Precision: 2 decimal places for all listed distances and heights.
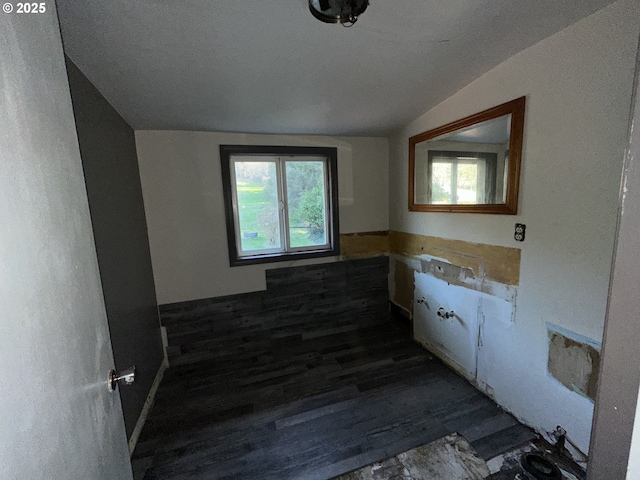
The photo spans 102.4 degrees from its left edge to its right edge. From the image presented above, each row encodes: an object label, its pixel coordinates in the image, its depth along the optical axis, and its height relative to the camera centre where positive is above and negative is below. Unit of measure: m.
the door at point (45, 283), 0.41 -0.14
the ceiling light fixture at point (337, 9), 1.06 +0.81
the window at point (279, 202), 2.54 +0.04
